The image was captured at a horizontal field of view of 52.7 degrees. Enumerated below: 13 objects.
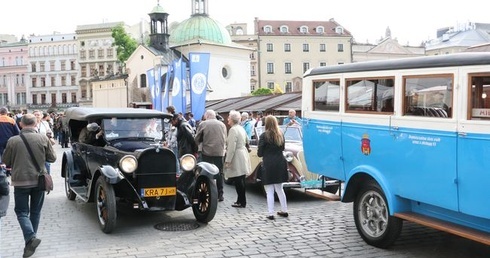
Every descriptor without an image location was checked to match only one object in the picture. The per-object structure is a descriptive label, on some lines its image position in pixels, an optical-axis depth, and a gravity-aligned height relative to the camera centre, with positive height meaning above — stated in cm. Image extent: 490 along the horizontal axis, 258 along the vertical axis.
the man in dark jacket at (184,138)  1061 -77
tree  6312 +770
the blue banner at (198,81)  1875 +81
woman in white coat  956 -110
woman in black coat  855 -100
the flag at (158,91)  2317 +56
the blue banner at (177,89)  2009 +56
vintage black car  802 -114
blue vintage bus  525 -50
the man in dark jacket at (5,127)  1223 -56
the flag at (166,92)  2266 +49
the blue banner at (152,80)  2487 +116
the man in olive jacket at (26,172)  663 -91
